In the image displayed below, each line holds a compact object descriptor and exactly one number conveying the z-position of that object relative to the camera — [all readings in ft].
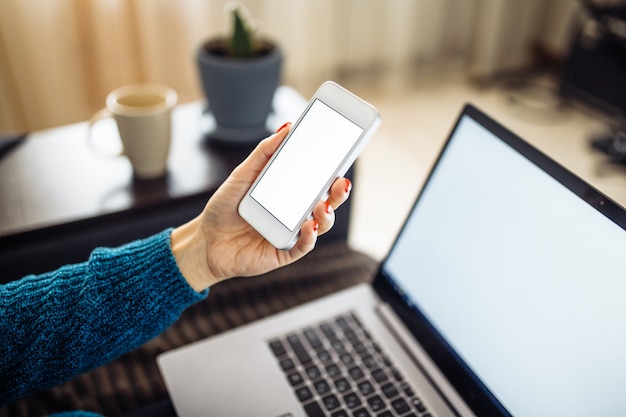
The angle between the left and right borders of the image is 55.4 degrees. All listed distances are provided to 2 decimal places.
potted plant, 2.68
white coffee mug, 2.45
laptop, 1.55
